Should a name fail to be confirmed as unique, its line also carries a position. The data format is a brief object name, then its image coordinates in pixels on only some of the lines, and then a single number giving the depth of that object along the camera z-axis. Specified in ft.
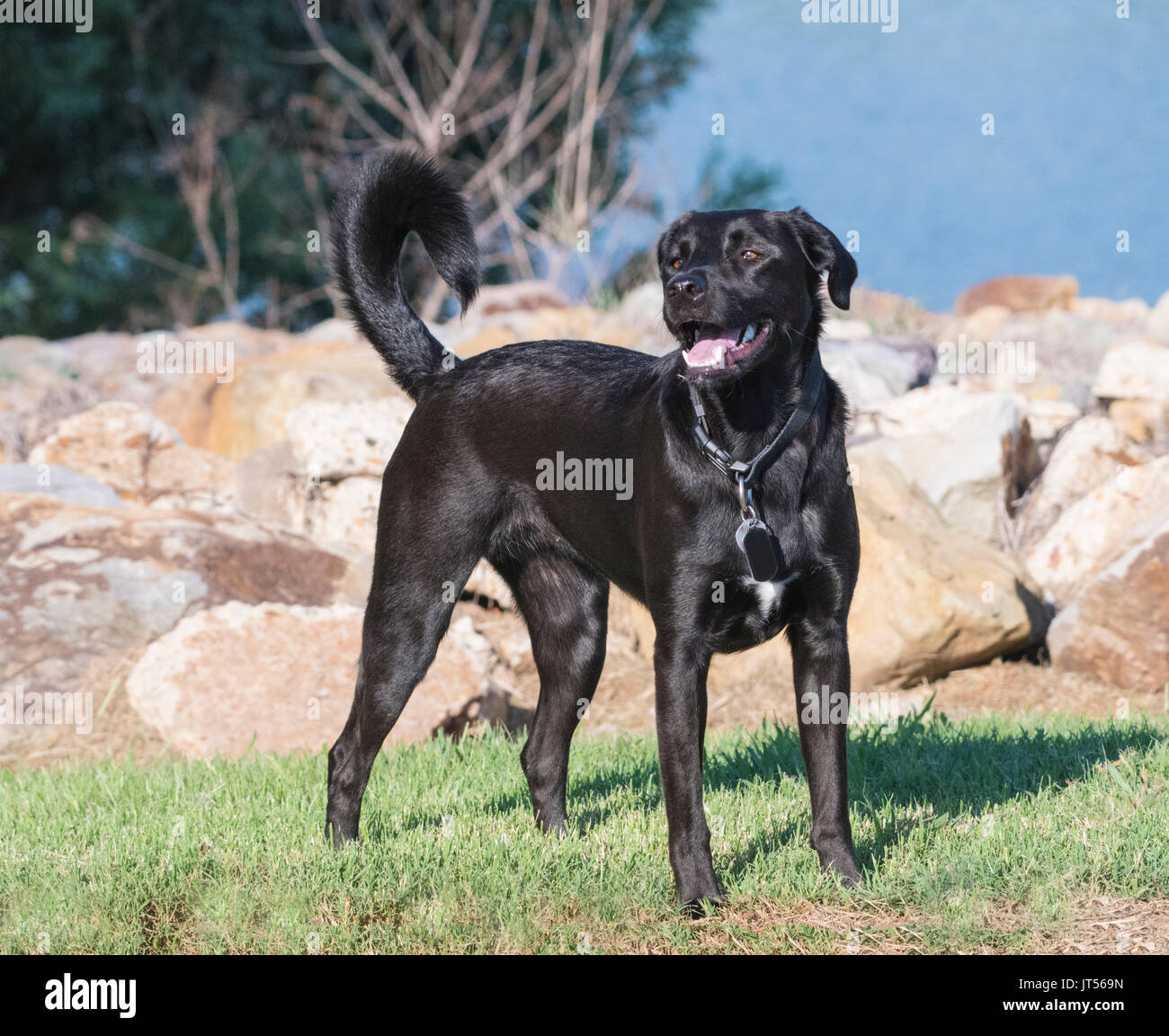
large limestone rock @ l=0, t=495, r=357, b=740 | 20.93
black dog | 12.26
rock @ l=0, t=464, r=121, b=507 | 25.73
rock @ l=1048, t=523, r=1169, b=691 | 23.54
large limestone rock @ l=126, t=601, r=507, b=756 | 19.72
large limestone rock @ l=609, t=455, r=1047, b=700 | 23.49
